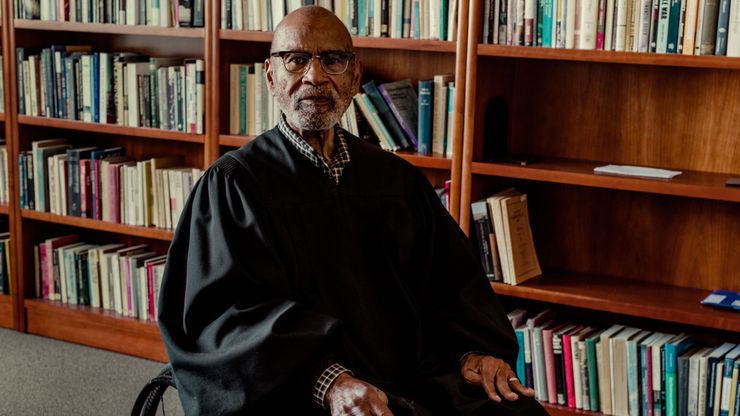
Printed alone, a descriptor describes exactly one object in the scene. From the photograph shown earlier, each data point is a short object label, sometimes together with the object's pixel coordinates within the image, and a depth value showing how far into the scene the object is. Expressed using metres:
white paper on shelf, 3.12
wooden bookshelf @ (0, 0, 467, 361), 3.70
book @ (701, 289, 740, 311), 3.10
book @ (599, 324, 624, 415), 3.24
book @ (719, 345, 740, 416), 3.06
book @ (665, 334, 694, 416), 3.14
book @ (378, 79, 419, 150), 3.49
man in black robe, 2.09
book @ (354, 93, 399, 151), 3.51
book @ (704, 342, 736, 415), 3.08
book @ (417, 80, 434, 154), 3.43
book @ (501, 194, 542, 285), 3.32
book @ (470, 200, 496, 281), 3.33
